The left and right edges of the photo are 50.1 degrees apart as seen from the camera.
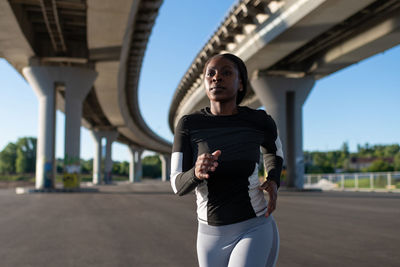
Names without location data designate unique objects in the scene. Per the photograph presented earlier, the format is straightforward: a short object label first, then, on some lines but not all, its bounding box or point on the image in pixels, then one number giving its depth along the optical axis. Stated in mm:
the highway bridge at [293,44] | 21922
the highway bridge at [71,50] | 24797
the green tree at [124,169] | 175938
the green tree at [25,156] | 144125
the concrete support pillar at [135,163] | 110562
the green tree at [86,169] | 168475
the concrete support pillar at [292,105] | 33750
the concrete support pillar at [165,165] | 129125
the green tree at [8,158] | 147550
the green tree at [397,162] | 97788
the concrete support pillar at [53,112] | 32625
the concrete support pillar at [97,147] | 75938
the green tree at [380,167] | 71062
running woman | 2268
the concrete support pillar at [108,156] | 75650
